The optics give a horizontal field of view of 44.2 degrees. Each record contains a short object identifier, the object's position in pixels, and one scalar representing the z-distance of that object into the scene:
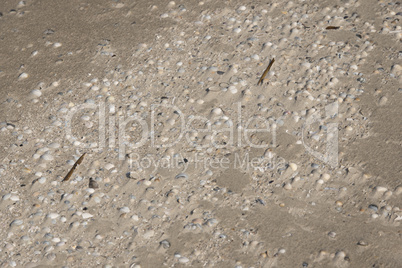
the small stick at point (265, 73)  5.28
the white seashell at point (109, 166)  4.65
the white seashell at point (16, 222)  4.24
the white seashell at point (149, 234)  4.09
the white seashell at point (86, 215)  4.26
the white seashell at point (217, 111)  5.02
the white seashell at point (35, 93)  5.40
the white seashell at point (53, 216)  4.28
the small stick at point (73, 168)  4.57
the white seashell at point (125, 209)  4.27
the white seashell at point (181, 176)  4.52
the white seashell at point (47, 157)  4.75
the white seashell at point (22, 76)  5.62
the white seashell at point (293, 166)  4.51
